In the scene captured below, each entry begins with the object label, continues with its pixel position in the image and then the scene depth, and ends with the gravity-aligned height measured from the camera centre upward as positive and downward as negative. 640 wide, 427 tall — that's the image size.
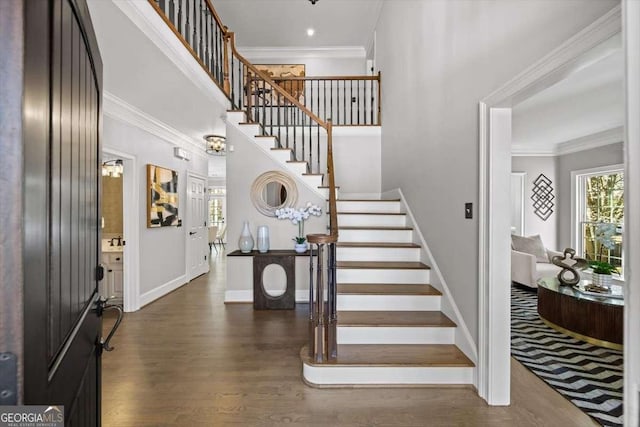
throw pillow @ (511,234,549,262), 5.30 -0.60
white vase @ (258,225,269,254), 4.17 -0.38
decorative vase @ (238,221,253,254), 4.12 -0.41
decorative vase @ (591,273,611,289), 3.30 -0.76
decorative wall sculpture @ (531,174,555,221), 6.33 +0.39
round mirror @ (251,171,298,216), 4.37 +0.36
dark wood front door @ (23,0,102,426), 0.56 +0.01
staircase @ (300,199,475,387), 2.17 -0.94
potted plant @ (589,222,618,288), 3.25 -0.60
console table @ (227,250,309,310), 4.02 -0.96
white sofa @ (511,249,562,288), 4.68 -0.91
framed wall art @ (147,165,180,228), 4.30 +0.25
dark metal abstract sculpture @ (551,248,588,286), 3.50 -0.69
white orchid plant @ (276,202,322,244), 4.25 -0.01
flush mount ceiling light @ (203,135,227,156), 5.43 +1.36
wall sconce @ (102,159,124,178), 4.18 +0.65
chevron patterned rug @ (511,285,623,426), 2.01 -1.33
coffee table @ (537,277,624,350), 2.81 -1.05
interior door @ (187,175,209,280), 5.63 -0.34
